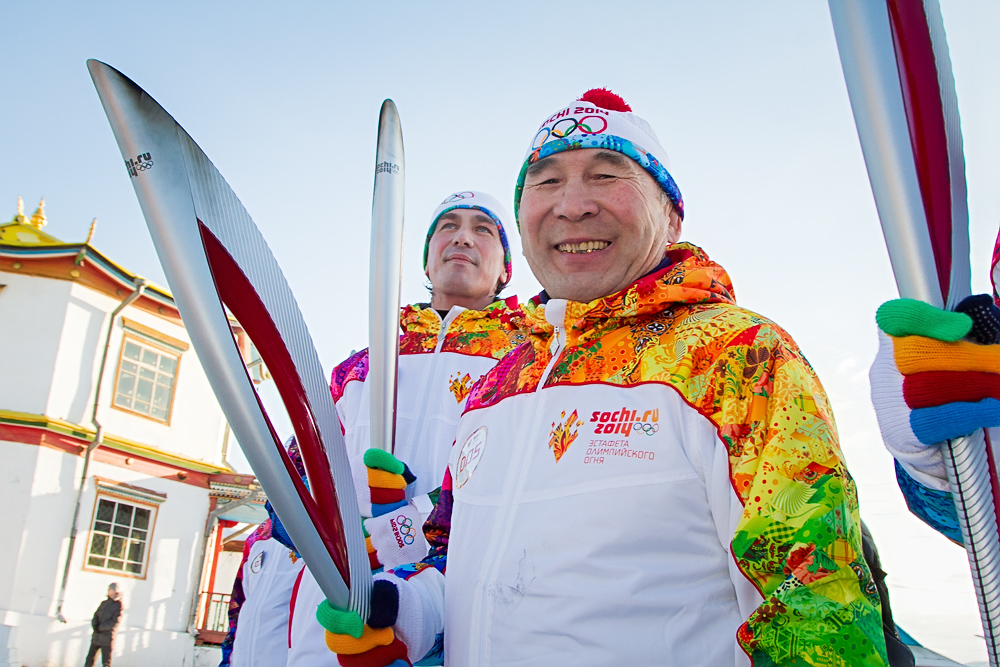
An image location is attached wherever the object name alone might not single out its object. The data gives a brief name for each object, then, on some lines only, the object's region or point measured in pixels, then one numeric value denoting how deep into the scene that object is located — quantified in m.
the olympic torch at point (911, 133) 0.92
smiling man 1.00
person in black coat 8.38
